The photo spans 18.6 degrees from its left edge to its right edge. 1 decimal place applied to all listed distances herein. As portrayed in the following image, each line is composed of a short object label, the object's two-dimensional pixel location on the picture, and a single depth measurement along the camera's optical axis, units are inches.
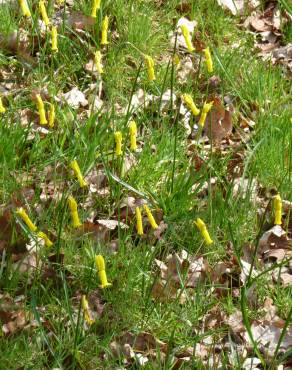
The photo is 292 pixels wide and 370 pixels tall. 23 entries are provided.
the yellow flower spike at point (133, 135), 150.8
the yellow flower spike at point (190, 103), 151.9
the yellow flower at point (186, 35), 161.9
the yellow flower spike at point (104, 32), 164.0
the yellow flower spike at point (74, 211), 135.6
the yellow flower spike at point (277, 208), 141.9
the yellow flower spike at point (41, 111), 153.9
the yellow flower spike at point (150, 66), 160.3
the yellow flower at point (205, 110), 153.5
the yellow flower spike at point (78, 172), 139.1
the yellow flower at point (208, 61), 164.4
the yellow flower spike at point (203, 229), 136.8
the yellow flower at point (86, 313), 127.1
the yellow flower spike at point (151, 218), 140.3
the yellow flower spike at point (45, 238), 139.3
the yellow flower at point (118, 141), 149.7
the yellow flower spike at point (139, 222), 141.9
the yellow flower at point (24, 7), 168.4
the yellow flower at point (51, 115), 158.1
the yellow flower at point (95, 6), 170.1
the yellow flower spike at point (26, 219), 135.0
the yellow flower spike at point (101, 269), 126.8
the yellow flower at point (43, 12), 169.1
